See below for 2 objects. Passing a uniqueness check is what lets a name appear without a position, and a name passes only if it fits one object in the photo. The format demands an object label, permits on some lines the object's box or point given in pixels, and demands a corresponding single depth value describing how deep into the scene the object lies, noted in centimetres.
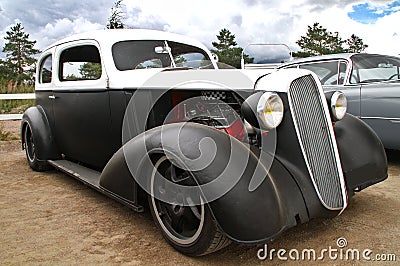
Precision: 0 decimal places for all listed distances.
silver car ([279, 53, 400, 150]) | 486
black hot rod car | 226
